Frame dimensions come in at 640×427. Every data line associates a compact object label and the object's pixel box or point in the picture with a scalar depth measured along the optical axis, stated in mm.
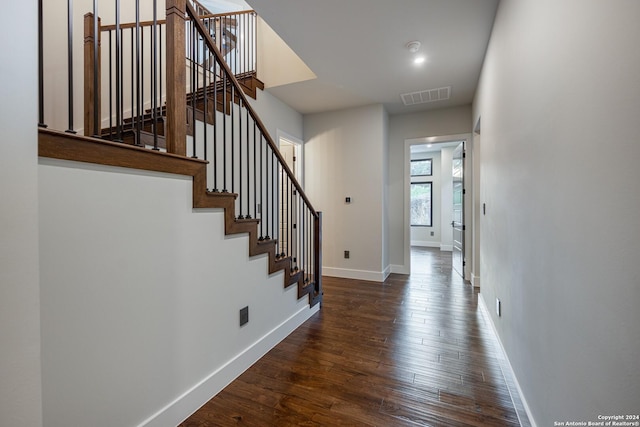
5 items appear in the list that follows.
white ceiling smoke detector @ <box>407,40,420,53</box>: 2778
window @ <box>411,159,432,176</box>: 8379
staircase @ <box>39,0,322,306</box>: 1237
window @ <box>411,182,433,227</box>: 8391
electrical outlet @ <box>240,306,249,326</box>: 2035
